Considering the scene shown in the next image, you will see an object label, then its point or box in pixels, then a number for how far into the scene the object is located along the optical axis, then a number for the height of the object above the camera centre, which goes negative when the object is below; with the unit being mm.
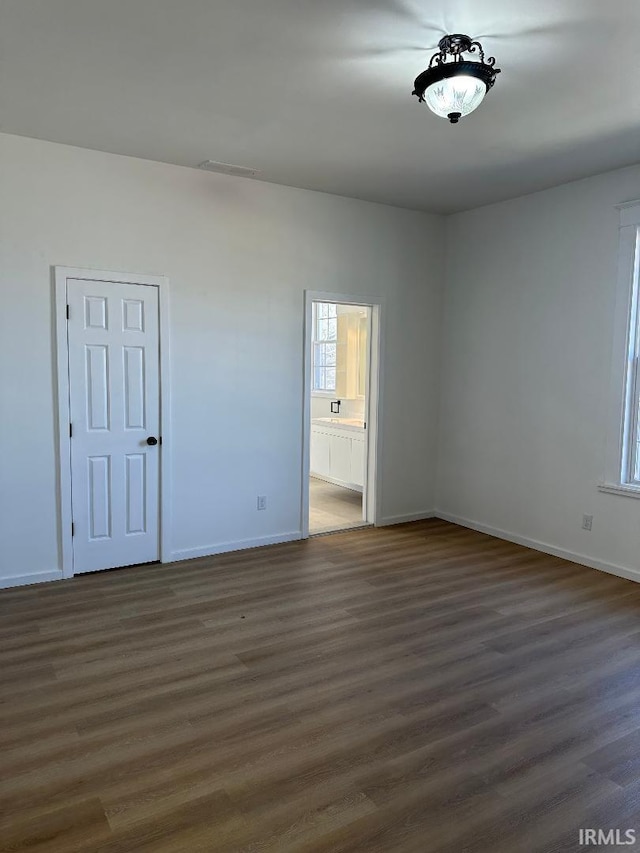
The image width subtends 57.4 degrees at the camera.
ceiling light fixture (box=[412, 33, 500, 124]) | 2512 +1319
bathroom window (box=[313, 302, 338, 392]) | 8172 +474
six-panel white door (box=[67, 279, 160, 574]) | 4125 -334
